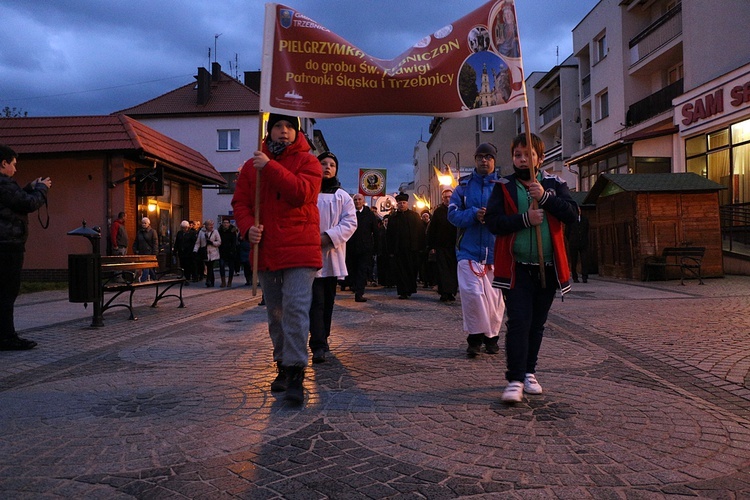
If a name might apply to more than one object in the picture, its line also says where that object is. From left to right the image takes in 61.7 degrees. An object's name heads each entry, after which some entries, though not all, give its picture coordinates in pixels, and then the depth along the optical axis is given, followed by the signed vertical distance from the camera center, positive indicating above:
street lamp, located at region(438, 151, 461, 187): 22.39 +2.33
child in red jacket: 4.25 +0.12
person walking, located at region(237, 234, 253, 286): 17.23 -0.20
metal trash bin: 8.55 -0.42
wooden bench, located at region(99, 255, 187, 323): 9.08 -0.39
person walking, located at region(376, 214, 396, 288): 16.14 -0.52
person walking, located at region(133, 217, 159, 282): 17.31 +0.20
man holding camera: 6.78 +0.13
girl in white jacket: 5.61 +0.09
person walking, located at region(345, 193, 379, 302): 10.52 -0.04
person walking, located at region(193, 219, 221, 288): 17.20 +0.02
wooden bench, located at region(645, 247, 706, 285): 14.77 -0.50
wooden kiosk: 15.77 +0.56
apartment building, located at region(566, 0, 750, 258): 19.41 +6.01
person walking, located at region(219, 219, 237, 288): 17.78 -0.01
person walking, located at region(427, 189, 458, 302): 10.89 -0.11
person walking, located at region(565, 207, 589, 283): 16.39 -0.01
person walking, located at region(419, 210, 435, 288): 15.54 -0.62
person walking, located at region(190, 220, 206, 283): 19.42 -0.57
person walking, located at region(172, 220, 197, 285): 19.52 +0.03
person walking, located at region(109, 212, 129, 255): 17.07 +0.29
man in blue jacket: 6.01 -0.17
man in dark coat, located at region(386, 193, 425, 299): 13.48 +0.20
